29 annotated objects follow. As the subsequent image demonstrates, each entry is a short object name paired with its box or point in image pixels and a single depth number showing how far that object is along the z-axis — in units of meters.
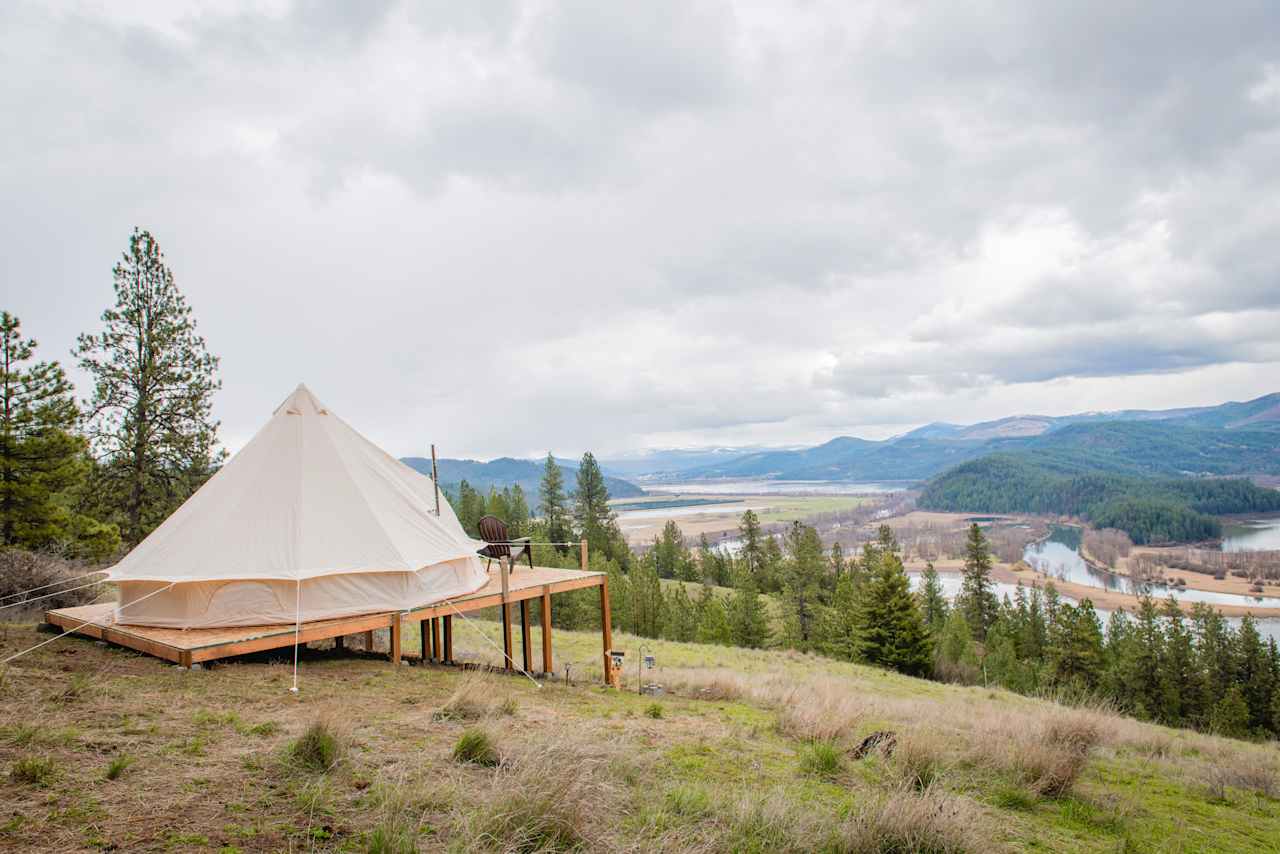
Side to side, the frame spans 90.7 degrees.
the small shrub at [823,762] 5.22
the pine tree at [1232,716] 32.66
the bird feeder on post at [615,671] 11.07
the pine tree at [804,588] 41.72
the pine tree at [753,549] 53.44
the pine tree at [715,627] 34.66
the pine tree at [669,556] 58.58
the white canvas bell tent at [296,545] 8.37
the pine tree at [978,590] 45.59
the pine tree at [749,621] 36.97
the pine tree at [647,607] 37.09
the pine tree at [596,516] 49.84
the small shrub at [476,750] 4.45
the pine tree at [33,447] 13.72
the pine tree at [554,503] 50.00
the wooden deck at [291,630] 7.43
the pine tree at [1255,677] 35.97
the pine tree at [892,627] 30.78
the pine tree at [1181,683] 35.75
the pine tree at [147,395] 19.03
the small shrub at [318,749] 4.06
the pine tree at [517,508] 47.99
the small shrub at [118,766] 3.72
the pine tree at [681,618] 35.94
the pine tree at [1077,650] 36.50
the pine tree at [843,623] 34.98
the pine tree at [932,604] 46.41
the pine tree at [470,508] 49.78
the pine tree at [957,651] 33.59
